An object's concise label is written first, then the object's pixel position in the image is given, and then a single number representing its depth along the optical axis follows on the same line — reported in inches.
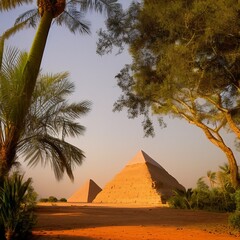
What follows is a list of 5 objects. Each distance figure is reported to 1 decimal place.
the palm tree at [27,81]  337.4
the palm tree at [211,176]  1596.6
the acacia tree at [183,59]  488.4
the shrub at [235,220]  387.5
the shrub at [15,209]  269.7
